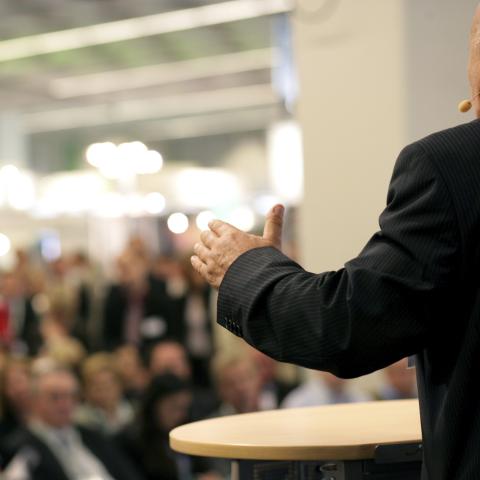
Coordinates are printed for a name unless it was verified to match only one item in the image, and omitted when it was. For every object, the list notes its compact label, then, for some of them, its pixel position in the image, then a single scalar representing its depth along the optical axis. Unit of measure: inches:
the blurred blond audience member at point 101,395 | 263.7
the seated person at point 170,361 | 289.6
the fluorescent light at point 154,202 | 793.6
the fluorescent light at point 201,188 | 810.8
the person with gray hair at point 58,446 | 209.5
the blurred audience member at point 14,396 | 249.4
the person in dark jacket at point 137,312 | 360.2
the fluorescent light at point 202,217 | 732.3
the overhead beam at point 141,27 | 489.1
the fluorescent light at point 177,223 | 704.4
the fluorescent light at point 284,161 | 560.7
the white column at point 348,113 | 189.2
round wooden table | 71.4
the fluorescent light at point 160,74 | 638.1
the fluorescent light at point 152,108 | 780.6
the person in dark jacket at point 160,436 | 232.5
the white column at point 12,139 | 834.2
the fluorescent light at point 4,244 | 791.7
